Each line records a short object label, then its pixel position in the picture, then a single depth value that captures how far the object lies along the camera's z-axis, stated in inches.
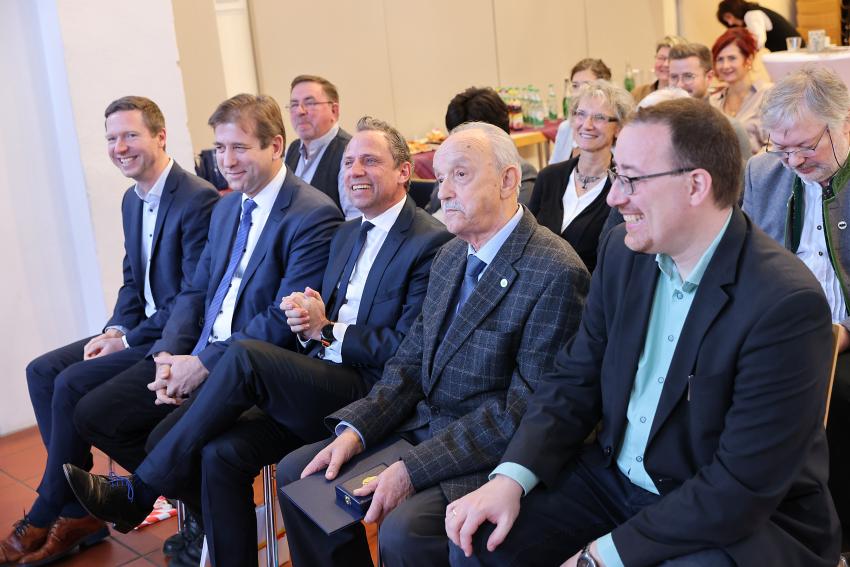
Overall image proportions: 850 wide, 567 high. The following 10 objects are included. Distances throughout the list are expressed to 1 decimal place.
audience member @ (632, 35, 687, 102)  225.4
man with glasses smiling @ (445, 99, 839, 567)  64.0
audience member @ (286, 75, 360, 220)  177.8
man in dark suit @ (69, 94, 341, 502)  118.4
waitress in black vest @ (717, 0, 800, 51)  296.8
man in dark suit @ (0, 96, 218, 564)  136.3
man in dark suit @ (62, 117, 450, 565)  101.2
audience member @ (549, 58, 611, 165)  195.9
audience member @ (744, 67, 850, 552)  96.5
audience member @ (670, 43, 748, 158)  196.9
